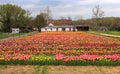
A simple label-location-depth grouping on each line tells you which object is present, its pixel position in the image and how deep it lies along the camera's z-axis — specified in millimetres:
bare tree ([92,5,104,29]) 57310
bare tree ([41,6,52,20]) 63524
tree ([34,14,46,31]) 53194
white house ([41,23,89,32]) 56498
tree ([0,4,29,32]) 41277
